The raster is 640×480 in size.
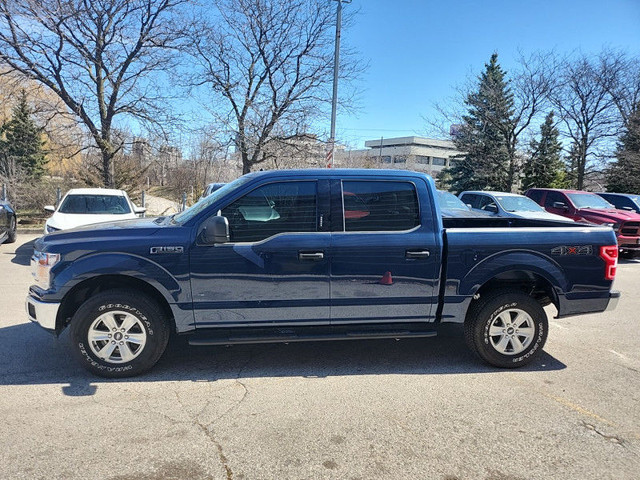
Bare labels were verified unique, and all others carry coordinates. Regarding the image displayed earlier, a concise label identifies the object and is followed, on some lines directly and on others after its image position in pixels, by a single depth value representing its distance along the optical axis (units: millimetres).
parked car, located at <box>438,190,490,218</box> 11808
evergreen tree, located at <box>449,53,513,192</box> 24469
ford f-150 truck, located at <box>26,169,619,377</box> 3756
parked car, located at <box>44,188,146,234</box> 9008
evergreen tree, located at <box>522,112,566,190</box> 25778
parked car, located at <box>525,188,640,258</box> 11703
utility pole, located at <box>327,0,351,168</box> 15975
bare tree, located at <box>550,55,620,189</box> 23969
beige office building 48188
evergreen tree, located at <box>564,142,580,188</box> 26586
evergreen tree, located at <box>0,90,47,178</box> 30156
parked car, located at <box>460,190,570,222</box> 11969
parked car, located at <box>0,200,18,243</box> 10228
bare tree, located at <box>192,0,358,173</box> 18141
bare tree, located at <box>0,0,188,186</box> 14922
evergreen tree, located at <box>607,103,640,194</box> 24375
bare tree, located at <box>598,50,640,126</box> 23844
